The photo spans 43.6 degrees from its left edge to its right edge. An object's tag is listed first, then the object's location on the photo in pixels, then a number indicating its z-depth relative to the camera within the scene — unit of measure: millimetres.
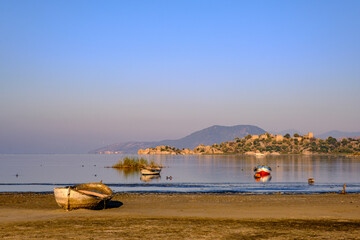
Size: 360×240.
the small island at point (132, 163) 123562
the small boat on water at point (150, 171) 94562
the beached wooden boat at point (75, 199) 27969
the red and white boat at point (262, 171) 94625
